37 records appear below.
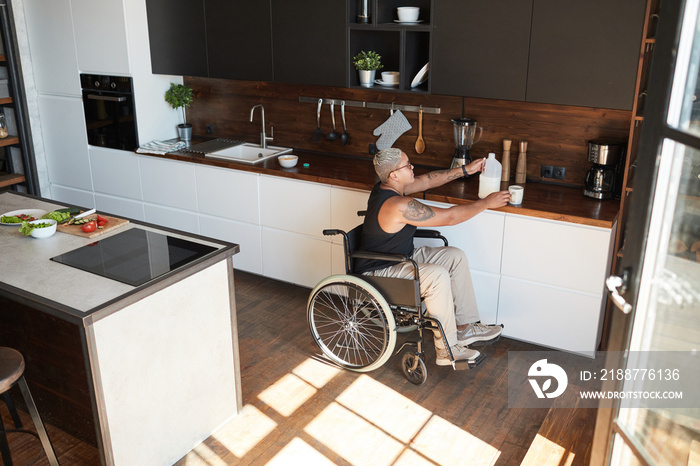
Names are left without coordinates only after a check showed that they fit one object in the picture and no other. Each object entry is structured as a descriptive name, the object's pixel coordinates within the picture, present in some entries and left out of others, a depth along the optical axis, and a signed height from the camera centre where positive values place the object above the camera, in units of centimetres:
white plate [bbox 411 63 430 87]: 378 -26
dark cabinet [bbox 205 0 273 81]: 417 -4
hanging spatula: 446 -67
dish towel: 462 -81
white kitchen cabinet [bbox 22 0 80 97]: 469 -10
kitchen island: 233 -120
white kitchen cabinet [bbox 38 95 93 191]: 494 -83
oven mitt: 416 -62
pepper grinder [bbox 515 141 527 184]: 374 -76
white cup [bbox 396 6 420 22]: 370 +11
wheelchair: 310 -138
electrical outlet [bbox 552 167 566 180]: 373 -80
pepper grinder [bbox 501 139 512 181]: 377 -74
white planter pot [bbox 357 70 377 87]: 393 -27
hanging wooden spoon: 408 -66
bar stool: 213 -113
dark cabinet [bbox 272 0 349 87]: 390 -6
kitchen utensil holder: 404 -46
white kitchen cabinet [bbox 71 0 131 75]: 446 -3
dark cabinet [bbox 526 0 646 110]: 310 -9
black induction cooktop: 252 -90
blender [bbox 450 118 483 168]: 384 -62
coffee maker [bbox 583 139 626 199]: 338 -70
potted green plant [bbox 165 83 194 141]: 484 -49
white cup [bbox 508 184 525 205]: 338 -83
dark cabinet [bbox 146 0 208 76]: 444 -3
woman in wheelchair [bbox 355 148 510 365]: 313 -111
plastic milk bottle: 349 -77
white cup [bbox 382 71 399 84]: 393 -27
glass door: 152 -56
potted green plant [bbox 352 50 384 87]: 392 -19
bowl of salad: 285 -85
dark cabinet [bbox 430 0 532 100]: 337 -8
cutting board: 291 -87
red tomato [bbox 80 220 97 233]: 292 -86
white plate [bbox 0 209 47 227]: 312 -86
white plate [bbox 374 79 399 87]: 394 -31
